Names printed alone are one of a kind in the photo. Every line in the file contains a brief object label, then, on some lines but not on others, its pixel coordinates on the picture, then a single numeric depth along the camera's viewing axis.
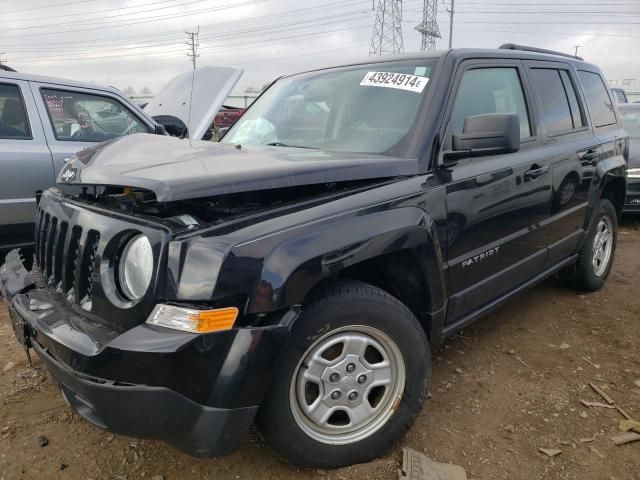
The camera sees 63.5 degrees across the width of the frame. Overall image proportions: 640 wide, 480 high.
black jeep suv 1.76
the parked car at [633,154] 7.14
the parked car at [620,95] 15.94
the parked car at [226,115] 16.67
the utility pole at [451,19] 43.94
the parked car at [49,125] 4.46
